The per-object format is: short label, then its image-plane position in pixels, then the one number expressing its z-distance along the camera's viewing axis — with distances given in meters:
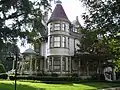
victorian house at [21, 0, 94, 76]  38.12
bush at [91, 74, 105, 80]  38.44
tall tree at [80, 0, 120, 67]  11.44
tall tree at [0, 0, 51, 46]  19.53
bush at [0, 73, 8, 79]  37.53
